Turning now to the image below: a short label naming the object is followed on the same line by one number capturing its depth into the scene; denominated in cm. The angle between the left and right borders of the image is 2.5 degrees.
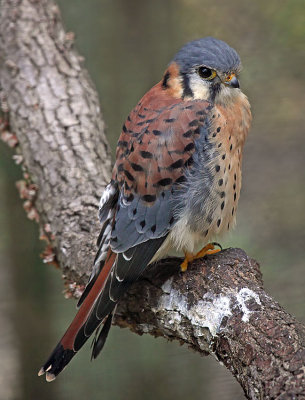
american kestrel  418
